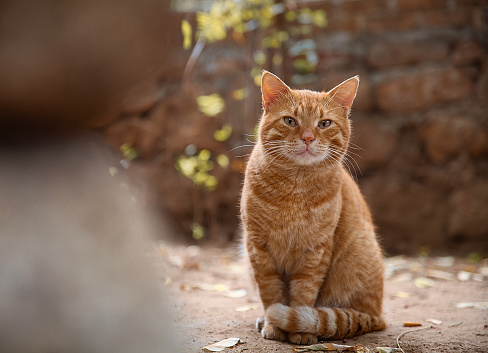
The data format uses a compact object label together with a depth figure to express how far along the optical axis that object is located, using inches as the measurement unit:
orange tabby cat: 79.4
